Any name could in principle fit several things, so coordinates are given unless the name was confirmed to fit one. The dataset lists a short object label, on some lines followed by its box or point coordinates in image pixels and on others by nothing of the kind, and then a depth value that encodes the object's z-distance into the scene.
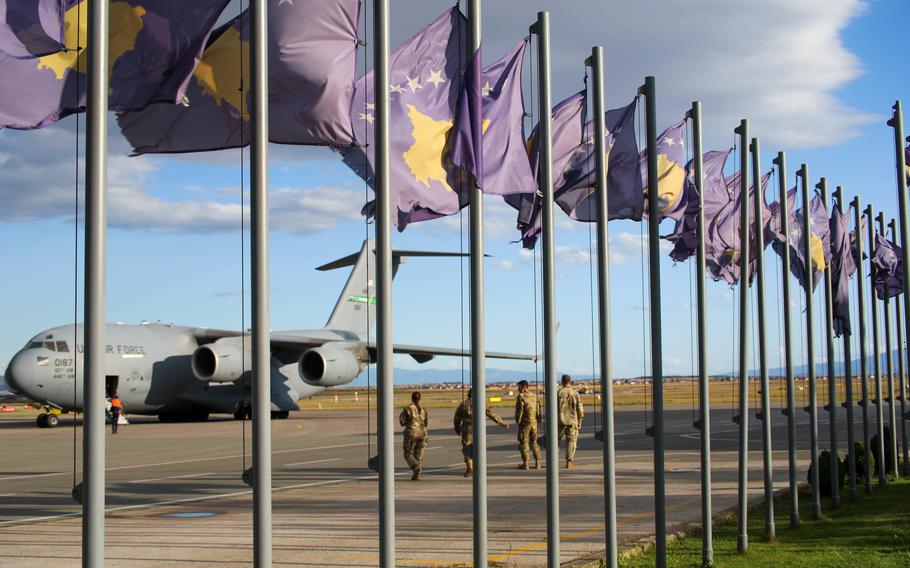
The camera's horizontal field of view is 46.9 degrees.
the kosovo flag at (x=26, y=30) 6.61
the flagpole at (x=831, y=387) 14.89
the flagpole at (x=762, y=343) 12.21
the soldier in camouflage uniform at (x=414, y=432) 17.95
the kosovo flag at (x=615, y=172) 11.42
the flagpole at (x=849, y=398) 15.74
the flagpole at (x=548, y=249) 9.26
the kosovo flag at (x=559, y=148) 11.12
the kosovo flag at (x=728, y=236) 13.98
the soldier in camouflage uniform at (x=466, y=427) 17.83
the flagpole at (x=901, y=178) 16.86
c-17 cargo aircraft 34.94
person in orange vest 34.56
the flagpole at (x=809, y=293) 14.44
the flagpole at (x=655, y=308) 10.07
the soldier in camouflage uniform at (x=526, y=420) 19.06
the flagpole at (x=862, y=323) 16.72
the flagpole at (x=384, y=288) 7.59
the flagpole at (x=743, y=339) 11.19
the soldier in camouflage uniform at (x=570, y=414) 19.09
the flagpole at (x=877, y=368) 17.52
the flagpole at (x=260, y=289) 6.75
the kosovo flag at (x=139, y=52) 7.09
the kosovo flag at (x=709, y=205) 13.53
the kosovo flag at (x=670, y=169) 12.52
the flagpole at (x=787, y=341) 13.02
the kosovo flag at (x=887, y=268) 20.94
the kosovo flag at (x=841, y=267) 16.97
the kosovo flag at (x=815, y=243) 16.19
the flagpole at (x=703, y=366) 10.48
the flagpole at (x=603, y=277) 10.00
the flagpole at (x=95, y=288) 6.01
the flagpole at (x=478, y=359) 8.42
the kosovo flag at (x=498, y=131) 9.04
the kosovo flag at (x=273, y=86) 7.98
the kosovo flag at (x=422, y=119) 8.84
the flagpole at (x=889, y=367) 19.42
